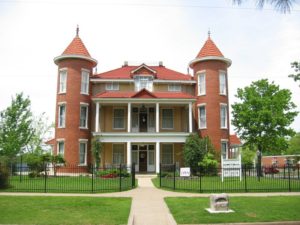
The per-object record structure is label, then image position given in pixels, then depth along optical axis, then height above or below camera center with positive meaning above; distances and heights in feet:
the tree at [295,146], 231.46 +5.53
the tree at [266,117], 108.78 +11.59
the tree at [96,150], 99.96 +1.05
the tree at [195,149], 98.17 +1.39
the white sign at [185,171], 71.36 -3.56
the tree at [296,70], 68.80 +16.92
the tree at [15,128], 113.09 +8.67
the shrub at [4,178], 60.08 -4.30
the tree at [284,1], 19.75 +8.76
